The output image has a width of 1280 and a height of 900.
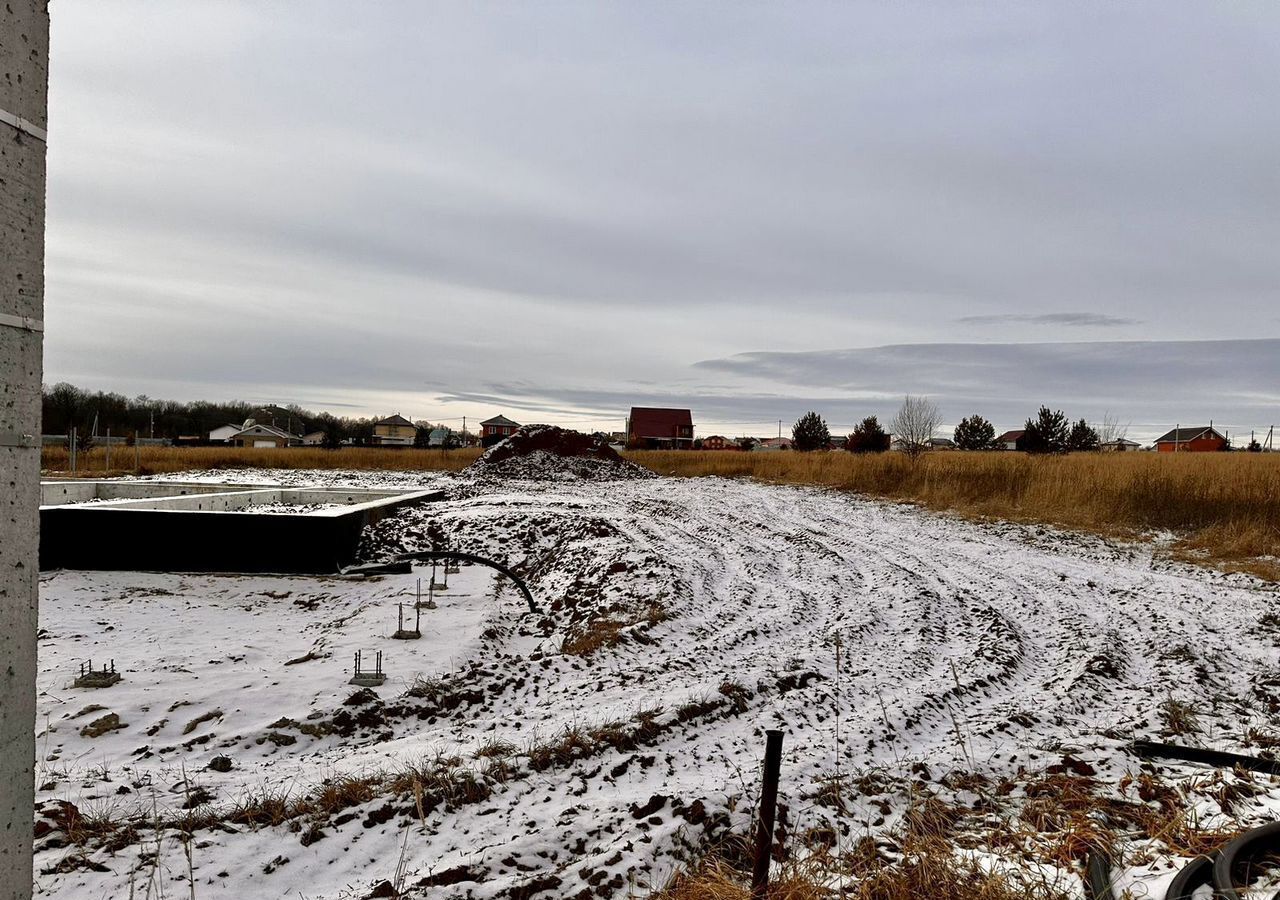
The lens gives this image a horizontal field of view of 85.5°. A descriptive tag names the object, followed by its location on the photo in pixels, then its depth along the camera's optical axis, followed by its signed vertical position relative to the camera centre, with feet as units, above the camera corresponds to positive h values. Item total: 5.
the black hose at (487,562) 23.85 -4.39
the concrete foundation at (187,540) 28.12 -4.32
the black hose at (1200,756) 12.10 -5.26
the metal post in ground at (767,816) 8.81 -4.67
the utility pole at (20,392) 6.20 +0.35
